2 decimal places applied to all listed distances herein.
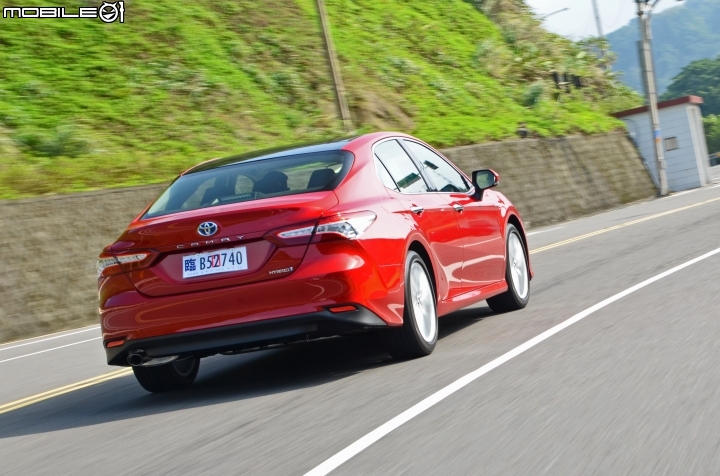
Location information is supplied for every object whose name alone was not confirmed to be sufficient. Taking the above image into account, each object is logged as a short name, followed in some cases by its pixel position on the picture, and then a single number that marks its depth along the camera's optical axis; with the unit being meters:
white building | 41.28
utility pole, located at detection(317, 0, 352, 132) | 28.19
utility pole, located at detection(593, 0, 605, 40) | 90.65
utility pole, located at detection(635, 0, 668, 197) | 38.25
